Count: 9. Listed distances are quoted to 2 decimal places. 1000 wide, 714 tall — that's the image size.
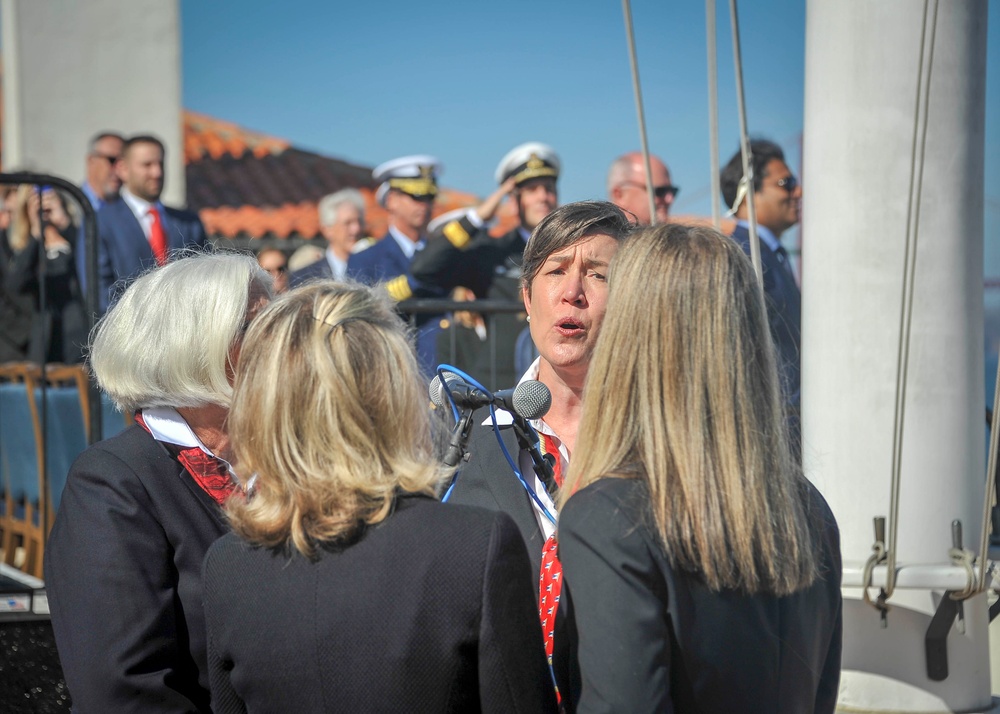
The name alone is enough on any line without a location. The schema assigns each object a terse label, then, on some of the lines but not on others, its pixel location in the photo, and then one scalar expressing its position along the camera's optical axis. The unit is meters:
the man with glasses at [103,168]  6.66
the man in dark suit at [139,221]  6.32
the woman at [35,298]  5.89
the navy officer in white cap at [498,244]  6.61
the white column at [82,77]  10.12
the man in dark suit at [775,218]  5.06
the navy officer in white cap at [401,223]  7.02
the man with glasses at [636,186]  6.36
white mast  2.99
